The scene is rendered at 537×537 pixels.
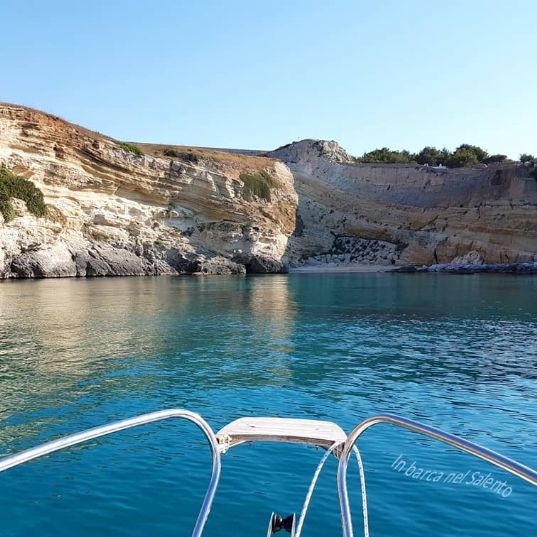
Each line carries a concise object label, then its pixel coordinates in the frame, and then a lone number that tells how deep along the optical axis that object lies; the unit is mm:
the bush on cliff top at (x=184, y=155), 64225
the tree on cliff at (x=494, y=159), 93106
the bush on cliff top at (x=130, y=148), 59594
